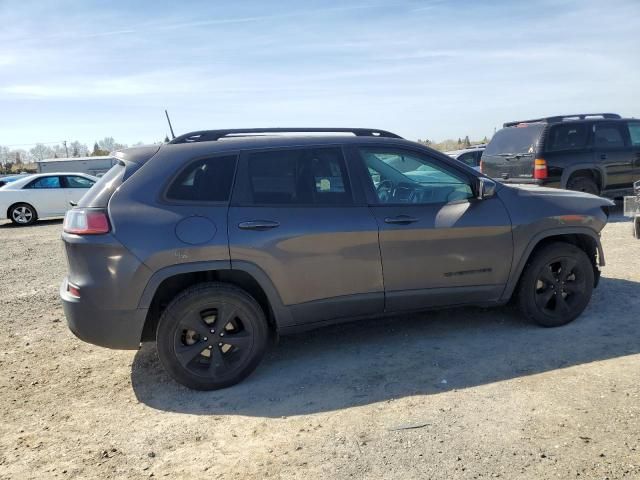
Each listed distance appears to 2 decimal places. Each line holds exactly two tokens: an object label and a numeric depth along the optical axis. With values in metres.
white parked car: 15.43
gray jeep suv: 3.67
